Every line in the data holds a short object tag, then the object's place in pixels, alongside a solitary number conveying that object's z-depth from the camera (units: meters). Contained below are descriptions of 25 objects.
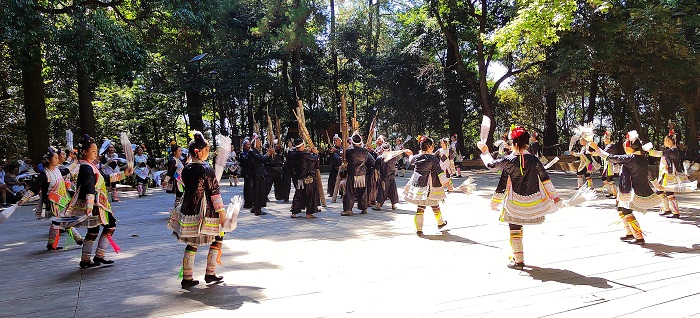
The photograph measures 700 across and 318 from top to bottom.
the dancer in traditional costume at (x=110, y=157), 13.54
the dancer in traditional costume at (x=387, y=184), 12.25
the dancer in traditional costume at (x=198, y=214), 5.64
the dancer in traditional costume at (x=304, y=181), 11.04
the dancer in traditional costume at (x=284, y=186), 14.18
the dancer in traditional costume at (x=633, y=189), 7.31
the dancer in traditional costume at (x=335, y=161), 13.48
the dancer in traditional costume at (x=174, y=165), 10.26
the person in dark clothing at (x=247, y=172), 12.52
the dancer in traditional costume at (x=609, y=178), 12.81
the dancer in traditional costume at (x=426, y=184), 8.41
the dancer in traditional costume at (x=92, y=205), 6.72
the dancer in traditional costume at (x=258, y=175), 11.89
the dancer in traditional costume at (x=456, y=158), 21.08
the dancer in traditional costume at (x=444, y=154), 13.60
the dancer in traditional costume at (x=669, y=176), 9.52
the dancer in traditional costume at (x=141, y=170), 16.86
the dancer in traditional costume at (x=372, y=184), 12.18
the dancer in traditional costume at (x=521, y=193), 6.14
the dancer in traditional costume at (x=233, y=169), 15.06
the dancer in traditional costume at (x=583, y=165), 14.15
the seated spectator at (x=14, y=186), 16.30
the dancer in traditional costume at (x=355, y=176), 11.28
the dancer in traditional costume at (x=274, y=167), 12.84
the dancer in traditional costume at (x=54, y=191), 8.30
